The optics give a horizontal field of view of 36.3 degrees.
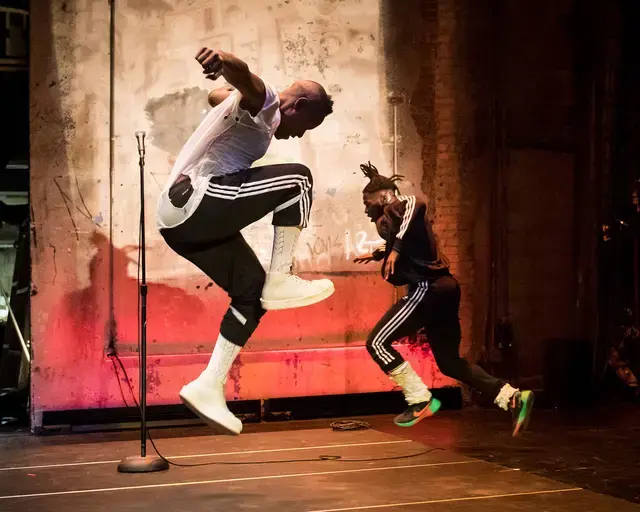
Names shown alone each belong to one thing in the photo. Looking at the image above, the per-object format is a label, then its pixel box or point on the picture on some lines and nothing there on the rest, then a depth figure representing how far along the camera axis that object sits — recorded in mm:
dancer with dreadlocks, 5742
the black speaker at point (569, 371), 10094
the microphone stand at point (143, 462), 6643
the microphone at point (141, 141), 5591
